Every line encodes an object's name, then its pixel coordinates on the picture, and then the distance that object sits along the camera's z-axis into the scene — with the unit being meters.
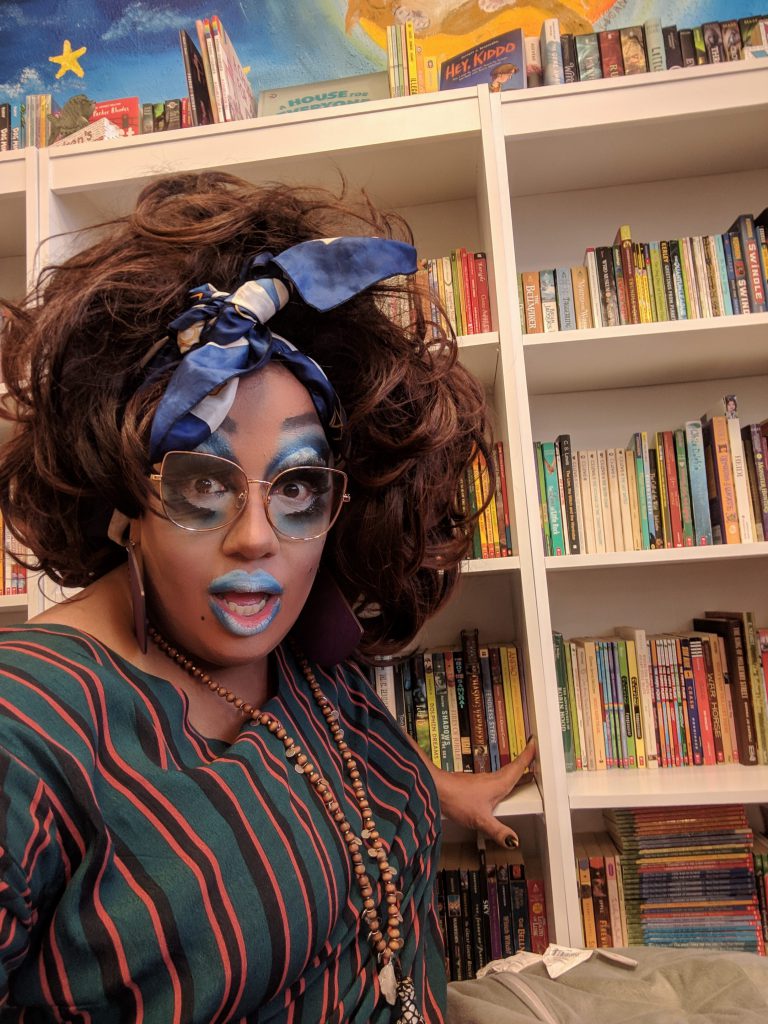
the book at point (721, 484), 1.51
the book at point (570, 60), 1.55
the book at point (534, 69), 1.59
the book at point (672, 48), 1.56
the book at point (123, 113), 1.71
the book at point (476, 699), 1.50
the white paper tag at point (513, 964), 0.91
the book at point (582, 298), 1.57
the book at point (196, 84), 1.57
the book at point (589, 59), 1.54
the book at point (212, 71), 1.59
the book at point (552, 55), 1.55
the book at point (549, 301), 1.58
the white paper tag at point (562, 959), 0.87
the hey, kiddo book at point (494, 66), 1.53
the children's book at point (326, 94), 1.70
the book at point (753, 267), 1.54
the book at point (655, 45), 1.55
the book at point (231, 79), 1.61
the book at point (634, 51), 1.54
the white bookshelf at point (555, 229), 1.40
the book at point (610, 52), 1.54
